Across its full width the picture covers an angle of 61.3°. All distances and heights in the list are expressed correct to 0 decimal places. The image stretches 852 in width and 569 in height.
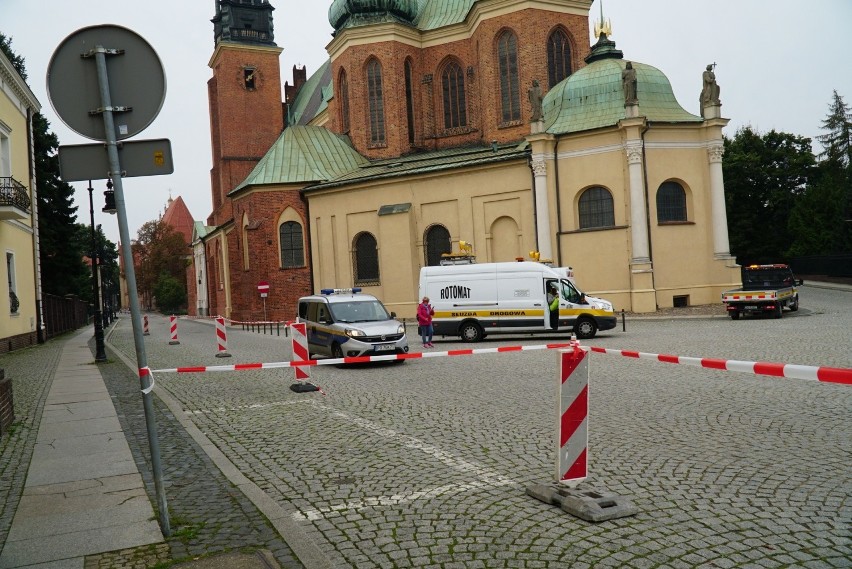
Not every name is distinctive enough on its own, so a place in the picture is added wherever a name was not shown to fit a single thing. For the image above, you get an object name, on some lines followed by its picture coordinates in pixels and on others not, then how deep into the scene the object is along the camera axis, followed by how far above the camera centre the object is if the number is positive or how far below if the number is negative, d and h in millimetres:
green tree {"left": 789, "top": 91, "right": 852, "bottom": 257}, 48406 +2696
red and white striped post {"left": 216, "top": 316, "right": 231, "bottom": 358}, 19844 -1278
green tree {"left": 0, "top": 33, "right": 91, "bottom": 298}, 40719 +5106
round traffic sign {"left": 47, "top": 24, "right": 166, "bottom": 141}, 4730 +1455
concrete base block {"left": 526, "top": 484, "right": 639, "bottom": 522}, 4879 -1631
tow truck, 24922 -1162
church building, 30797 +5174
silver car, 15570 -933
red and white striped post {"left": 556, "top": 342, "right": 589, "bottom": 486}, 5445 -1115
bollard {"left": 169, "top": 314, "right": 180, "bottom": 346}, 26967 -1289
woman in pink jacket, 21094 -1154
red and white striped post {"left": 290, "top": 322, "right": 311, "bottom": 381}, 13125 -1011
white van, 21453 -850
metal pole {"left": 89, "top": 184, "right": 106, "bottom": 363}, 19103 -823
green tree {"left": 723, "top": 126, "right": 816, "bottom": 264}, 54781 +5635
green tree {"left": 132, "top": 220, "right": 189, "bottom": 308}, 90000 +5272
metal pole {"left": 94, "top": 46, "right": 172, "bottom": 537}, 4766 +98
